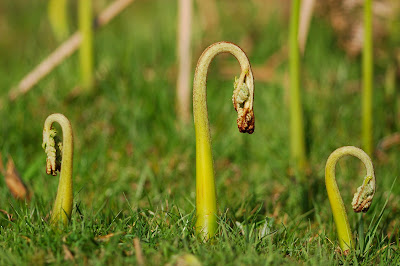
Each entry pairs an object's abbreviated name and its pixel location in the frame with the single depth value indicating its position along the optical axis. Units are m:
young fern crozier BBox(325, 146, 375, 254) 3.51
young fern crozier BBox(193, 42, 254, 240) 3.30
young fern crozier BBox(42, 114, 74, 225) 3.49
